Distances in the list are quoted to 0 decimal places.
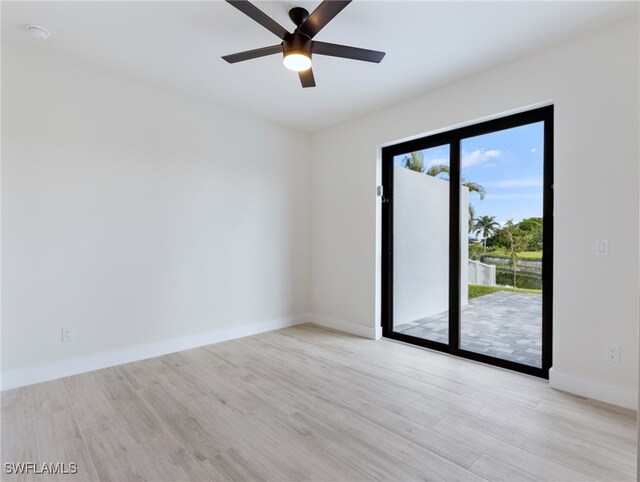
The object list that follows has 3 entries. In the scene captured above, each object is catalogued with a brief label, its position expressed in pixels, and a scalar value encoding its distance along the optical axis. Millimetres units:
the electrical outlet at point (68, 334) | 2850
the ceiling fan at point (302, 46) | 1950
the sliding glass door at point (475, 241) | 2865
